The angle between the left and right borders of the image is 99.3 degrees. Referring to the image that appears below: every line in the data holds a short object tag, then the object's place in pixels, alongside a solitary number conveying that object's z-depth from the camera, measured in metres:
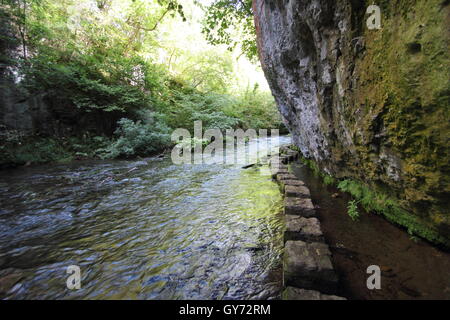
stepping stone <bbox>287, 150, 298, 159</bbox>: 6.47
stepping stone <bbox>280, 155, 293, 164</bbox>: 5.90
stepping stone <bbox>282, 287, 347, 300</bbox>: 1.18
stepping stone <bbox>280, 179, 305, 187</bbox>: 3.28
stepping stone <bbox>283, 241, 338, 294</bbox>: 1.33
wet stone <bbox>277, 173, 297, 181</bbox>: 3.70
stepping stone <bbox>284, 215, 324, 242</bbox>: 1.80
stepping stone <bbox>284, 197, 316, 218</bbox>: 2.28
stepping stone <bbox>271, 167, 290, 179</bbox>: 4.13
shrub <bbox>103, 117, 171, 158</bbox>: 7.05
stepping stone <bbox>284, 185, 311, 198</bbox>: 2.76
